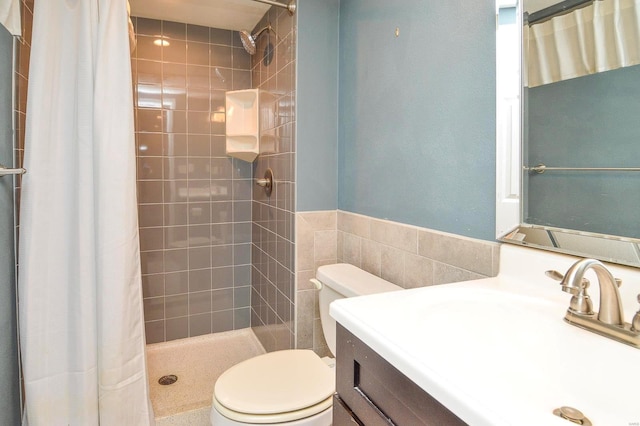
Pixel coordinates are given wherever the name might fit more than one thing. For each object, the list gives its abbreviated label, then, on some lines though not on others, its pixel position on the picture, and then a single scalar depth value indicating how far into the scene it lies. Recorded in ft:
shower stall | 7.39
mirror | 2.48
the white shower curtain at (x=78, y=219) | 3.86
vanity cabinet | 1.84
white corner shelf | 7.63
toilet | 3.77
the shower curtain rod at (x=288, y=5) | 5.70
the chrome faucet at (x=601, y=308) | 2.10
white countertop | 1.62
